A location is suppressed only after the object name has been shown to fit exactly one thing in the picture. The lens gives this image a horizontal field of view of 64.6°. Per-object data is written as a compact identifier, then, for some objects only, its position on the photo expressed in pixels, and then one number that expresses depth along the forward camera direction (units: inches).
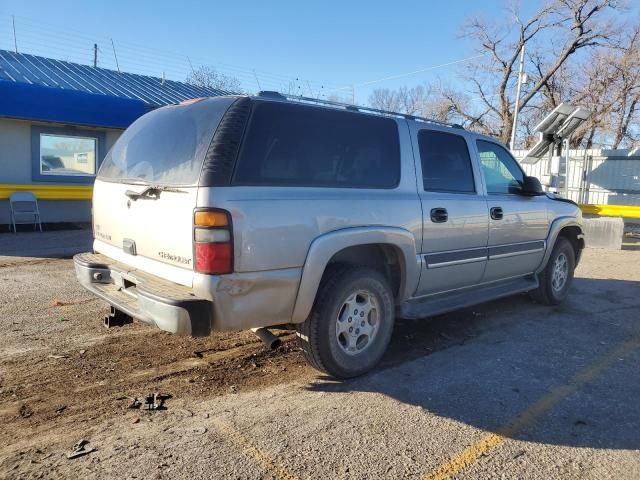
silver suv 124.1
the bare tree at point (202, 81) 1471.2
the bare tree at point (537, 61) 1123.3
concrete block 482.0
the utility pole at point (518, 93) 959.5
